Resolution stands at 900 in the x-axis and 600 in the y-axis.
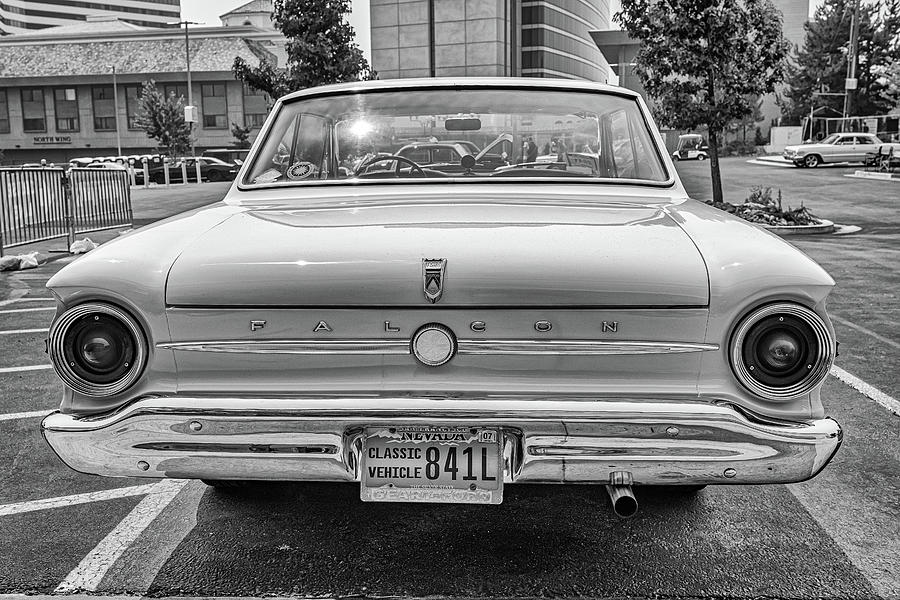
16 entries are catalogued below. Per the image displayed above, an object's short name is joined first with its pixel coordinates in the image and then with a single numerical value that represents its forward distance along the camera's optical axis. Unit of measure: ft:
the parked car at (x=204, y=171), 125.29
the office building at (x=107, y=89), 231.30
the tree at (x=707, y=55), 52.65
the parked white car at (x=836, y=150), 120.88
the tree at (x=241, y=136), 214.48
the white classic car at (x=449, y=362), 8.11
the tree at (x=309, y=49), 76.02
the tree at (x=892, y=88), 142.92
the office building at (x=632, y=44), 251.39
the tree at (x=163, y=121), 180.24
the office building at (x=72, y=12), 416.05
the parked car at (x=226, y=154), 147.78
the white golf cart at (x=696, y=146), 161.58
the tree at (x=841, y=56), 186.50
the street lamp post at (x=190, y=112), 141.38
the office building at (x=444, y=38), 191.66
